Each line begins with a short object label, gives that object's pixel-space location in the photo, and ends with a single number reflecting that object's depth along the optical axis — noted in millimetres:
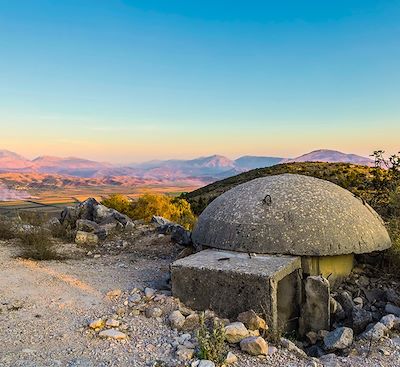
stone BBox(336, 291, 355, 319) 6172
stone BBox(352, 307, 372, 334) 5754
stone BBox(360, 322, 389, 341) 5191
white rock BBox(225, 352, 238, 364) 4379
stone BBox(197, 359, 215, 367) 4227
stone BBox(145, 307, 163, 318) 5645
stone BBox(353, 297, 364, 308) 6516
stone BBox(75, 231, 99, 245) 10430
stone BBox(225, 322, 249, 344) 4820
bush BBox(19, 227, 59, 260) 8820
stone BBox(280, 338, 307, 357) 4855
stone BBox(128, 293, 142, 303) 6168
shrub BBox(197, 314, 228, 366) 4406
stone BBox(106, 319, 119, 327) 5277
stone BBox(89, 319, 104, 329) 5246
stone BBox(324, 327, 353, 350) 5102
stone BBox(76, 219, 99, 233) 11420
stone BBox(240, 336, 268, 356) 4590
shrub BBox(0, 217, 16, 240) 10961
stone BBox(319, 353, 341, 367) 4609
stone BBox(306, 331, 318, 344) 5628
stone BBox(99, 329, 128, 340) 4954
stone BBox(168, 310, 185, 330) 5289
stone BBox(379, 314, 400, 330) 5512
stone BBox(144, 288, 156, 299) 6250
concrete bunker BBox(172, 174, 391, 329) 5648
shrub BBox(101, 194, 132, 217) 18594
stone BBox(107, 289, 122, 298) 6456
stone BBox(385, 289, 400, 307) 6395
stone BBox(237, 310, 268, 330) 5133
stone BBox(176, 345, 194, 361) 4465
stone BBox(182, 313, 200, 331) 5281
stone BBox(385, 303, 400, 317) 6086
